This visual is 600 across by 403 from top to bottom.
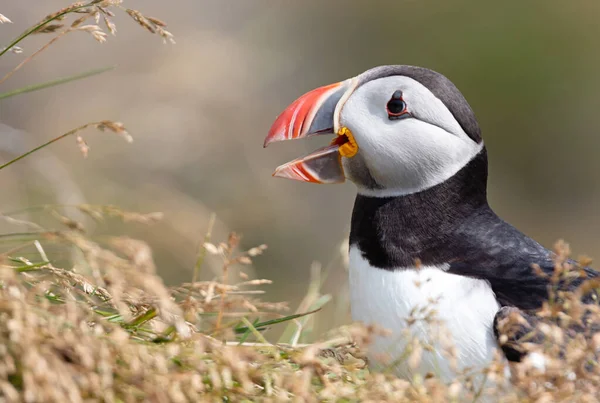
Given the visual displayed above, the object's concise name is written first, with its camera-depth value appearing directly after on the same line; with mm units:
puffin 5500
